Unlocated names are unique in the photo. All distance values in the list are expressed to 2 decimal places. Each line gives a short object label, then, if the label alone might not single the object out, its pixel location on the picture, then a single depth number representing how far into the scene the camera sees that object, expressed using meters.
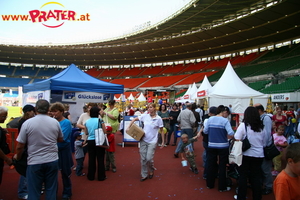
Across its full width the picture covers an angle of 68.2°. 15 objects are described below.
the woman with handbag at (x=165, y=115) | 9.12
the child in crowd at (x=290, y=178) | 1.71
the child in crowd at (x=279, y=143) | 5.16
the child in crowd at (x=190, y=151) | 5.64
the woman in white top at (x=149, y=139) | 5.11
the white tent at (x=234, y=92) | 10.31
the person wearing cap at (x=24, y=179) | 4.03
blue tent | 6.60
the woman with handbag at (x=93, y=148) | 4.88
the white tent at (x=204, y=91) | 11.42
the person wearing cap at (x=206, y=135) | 4.87
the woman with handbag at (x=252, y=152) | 3.71
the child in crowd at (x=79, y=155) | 5.38
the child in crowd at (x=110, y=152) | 5.59
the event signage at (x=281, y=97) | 14.80
